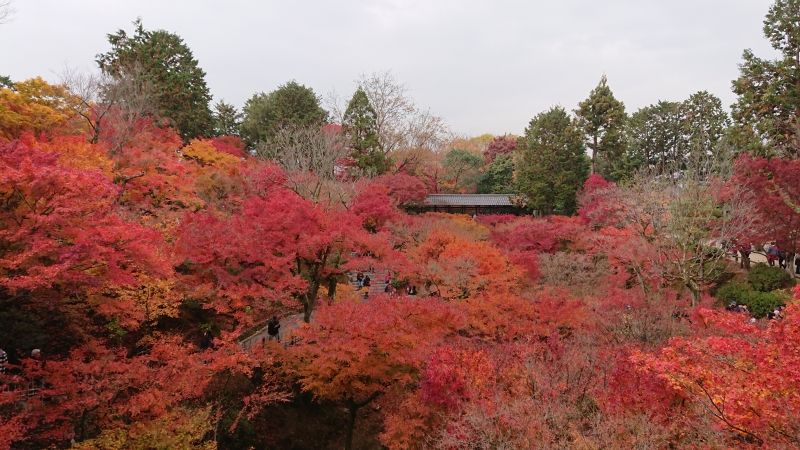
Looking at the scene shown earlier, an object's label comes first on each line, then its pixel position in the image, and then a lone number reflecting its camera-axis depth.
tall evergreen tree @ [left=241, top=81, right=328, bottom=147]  40.75
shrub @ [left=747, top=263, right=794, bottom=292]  20.80
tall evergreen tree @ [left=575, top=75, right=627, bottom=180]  36.31
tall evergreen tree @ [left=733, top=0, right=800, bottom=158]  21.91
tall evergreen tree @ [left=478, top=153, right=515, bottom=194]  48.62
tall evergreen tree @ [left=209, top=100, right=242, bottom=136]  46.41
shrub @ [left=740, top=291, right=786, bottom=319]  19.28
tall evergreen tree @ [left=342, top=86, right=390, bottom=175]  35.78
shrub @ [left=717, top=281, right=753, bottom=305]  20.64
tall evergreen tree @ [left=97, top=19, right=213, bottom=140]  32.06
